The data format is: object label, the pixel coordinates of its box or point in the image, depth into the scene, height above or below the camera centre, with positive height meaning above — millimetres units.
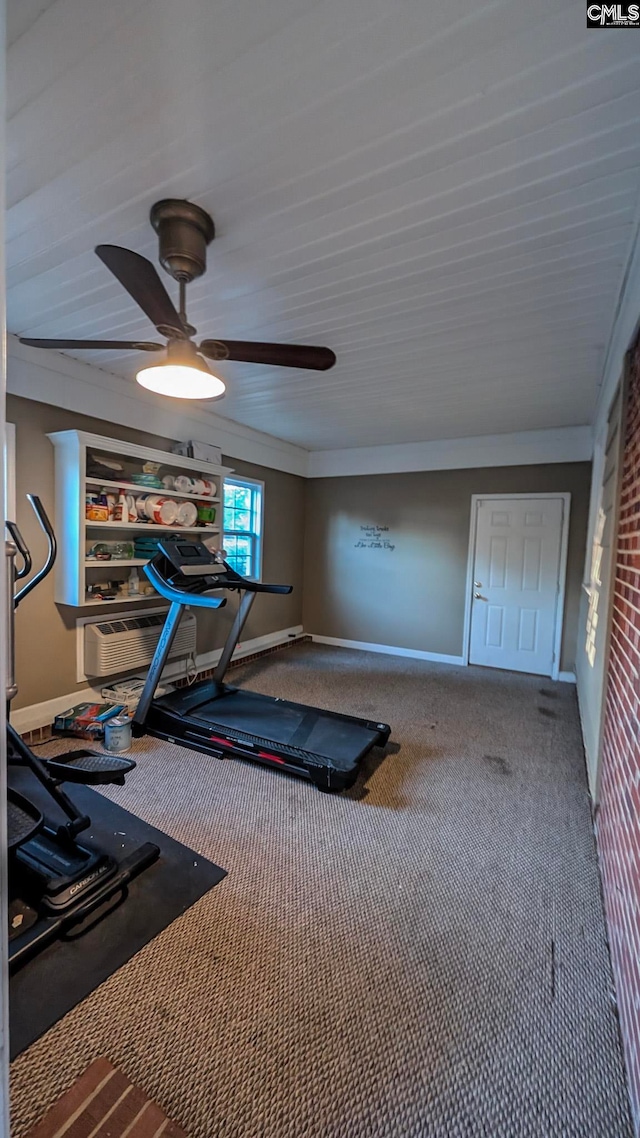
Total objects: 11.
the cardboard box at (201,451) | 4070 +790
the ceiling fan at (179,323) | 1543 +850
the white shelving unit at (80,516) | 3129 +109
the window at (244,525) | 5082 +144
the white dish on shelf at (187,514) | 3900 +194
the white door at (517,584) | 4773 -400
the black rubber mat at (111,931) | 1387 -1468
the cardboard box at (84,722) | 3086 -1324
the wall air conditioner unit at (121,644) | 3404 -878
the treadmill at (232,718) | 2734 -1308
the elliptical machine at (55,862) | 1637 -1398
